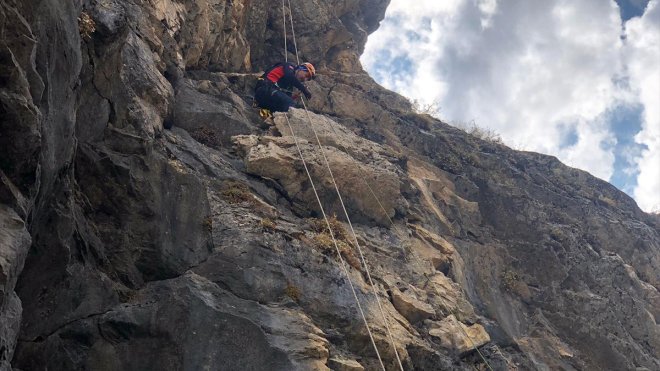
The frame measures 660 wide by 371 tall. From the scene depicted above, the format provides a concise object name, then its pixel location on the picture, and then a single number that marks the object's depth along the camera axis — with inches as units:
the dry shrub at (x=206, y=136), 493.7
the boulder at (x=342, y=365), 313.7
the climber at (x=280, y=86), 622.2
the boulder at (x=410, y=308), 417.4
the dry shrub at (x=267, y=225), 385.1
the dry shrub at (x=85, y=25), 293.0
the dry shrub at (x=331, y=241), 406.0
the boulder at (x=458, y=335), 415.8
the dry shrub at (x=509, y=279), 610.5
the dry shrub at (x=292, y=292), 347.3
